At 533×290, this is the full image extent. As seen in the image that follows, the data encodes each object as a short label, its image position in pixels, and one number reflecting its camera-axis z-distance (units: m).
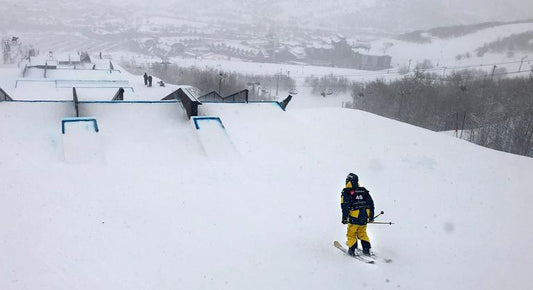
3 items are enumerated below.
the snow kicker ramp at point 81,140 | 10.15
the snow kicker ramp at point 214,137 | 11.75
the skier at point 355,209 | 6.79
